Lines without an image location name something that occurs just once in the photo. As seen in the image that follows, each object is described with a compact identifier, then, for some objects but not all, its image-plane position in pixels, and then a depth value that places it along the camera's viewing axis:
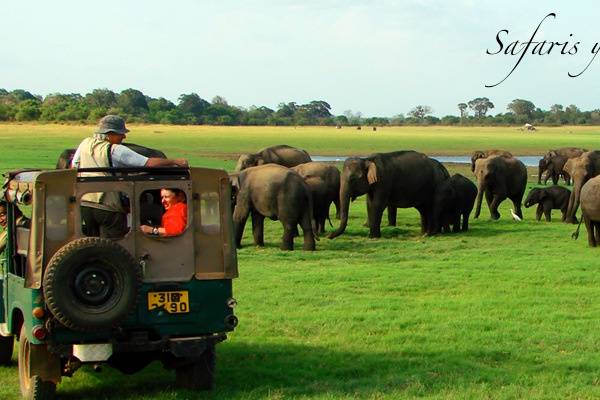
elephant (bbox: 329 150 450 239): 25.08
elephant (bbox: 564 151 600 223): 27.14
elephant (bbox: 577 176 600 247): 21.12
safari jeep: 8.41
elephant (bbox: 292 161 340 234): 24.80
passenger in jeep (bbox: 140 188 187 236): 9.12
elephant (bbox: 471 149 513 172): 40.16
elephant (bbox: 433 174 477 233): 25.42
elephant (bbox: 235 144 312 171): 30.17
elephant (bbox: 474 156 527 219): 30.02
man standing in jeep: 9.10
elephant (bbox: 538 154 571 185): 44.69
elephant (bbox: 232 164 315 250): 21.52
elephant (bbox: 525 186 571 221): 28.58
